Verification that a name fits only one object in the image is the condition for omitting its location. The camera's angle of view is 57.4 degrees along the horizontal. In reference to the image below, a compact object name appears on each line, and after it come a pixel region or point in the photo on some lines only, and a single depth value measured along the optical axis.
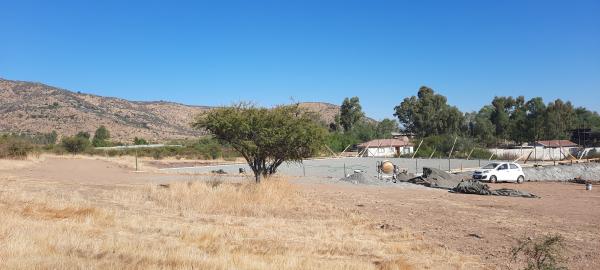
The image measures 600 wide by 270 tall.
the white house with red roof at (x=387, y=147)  96.62
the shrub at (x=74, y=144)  81.12
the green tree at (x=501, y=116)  123.12
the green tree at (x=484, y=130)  117.65
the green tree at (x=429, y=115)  116.19
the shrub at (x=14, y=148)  57.69
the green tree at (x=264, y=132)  28.03
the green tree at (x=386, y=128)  126.66
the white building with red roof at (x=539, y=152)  76.21
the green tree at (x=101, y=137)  98.00
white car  42.88
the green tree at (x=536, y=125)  112.56
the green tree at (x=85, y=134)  98.79
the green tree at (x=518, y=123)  116.86
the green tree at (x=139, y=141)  109.31
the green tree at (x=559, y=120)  112.50
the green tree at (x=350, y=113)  125.44
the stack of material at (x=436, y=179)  39.44
